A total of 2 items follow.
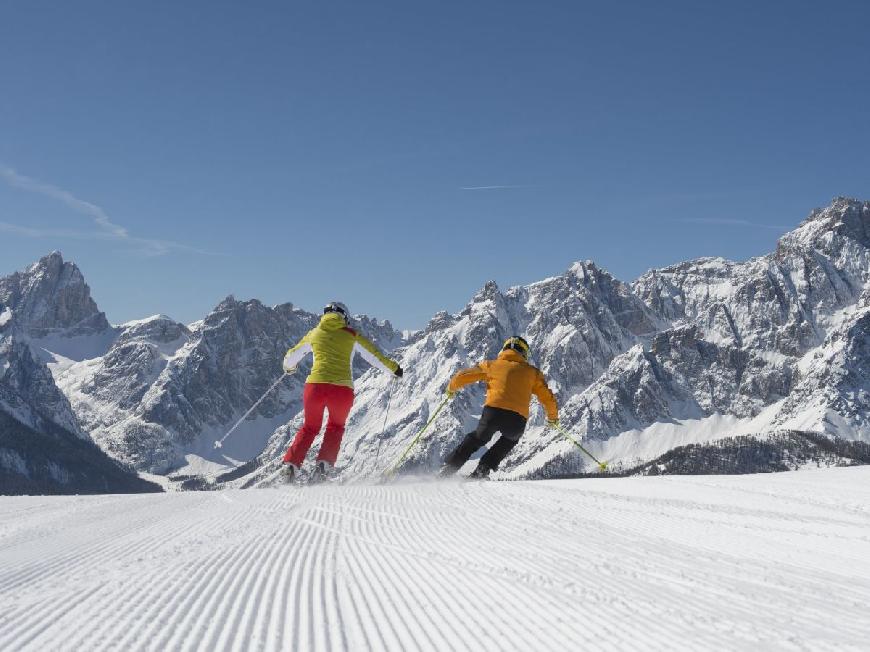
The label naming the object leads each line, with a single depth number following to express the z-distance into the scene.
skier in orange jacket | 16.12
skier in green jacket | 15.77
